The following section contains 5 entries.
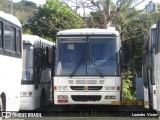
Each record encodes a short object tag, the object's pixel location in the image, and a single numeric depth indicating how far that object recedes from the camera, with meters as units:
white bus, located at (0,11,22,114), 11.70
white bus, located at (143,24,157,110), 15.62
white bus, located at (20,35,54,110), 16.28
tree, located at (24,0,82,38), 29.20
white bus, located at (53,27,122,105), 16.47
